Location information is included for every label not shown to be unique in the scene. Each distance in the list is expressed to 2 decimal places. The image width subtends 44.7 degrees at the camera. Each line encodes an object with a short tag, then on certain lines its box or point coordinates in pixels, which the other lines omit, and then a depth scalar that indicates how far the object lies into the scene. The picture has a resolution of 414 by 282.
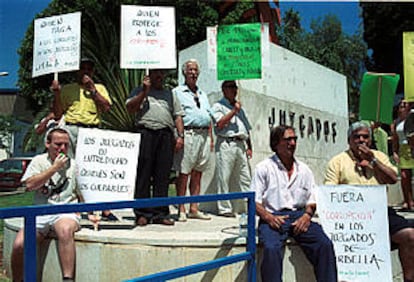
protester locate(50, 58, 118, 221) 4.39
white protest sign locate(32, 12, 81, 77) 4.49
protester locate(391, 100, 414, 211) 6.10
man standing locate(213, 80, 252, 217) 5.05
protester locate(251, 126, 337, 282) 3.30
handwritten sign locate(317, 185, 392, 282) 3.42
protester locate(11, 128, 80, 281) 3.28
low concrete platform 3.40
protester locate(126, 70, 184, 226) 4.26
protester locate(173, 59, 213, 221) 4.78
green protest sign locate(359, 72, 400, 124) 5.24
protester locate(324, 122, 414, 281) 3.74
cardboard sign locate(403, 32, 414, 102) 4.91
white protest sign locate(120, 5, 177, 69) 4.39
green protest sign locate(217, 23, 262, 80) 5.12
